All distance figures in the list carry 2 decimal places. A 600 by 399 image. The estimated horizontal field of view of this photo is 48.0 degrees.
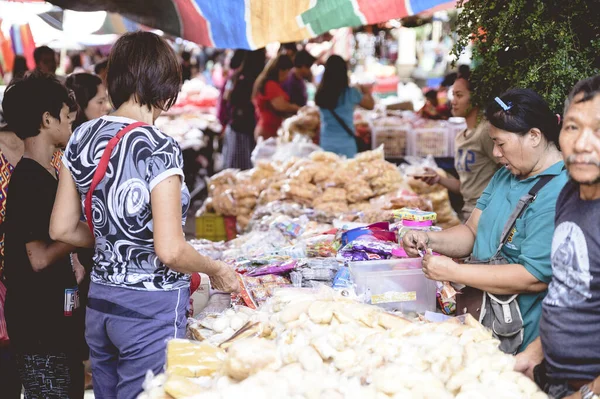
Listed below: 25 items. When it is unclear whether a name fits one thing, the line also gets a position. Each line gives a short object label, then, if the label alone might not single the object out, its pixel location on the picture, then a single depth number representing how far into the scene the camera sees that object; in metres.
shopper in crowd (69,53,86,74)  13.61
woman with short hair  2.35
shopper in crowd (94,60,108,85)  6.30
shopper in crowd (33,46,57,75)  7.86
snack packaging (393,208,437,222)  3.49
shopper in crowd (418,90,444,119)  9.05
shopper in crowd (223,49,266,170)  9.13
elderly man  1.91
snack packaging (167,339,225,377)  2.16
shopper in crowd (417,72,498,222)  4.67
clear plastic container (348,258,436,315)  2.96
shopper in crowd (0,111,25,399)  3.46
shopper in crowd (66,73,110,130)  4.61
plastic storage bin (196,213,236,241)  6.10
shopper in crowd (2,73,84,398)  2.96
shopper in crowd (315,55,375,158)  7.51
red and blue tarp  4.20
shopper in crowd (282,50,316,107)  8.70
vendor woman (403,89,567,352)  2.49
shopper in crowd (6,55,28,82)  9.53
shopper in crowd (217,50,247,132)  9.26
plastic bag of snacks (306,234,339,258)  3.73
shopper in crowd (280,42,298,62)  9.79
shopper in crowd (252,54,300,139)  8.57
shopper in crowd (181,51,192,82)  16.11
